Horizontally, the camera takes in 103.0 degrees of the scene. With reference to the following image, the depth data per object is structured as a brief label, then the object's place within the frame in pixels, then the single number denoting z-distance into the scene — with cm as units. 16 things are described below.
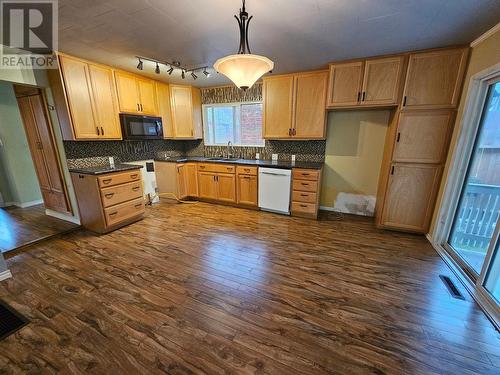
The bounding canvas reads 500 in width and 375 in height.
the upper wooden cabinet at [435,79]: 234
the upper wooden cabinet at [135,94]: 327
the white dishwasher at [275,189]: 348
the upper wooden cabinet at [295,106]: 327
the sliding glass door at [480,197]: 206
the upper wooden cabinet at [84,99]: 263
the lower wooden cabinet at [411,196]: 268
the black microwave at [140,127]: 334
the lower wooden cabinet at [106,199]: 284
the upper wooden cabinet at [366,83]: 265
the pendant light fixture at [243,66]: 149
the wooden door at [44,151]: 295
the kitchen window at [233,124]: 422
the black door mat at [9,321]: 150
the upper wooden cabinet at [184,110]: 416
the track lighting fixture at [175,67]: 273
